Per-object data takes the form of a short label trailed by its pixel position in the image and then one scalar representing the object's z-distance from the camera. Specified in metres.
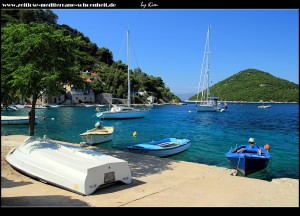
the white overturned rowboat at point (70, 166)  8.91
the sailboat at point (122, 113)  59.34
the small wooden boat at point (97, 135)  24.06
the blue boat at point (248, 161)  16.17
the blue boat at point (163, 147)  19.56
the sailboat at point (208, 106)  88.44
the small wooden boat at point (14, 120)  39.62
